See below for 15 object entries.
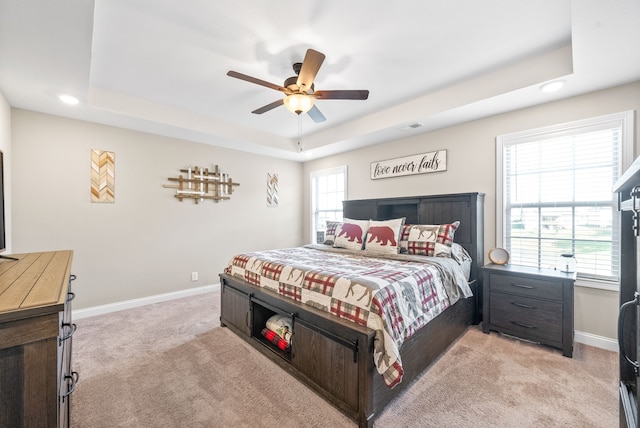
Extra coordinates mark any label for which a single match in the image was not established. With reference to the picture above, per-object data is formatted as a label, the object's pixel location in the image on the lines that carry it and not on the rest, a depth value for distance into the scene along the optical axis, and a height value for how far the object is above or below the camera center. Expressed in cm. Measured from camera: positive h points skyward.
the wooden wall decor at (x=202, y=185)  405 +45
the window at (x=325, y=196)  503 +34
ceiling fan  216 +107
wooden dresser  78 -44
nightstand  237 -83
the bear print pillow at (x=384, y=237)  313 -27
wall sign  363 +73
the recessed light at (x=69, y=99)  270 +115
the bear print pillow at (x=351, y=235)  342 -27
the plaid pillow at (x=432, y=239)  293 -28
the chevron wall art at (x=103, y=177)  337 +45
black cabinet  111 -34
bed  167 -68
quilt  167 -56
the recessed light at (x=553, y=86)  241 +119
